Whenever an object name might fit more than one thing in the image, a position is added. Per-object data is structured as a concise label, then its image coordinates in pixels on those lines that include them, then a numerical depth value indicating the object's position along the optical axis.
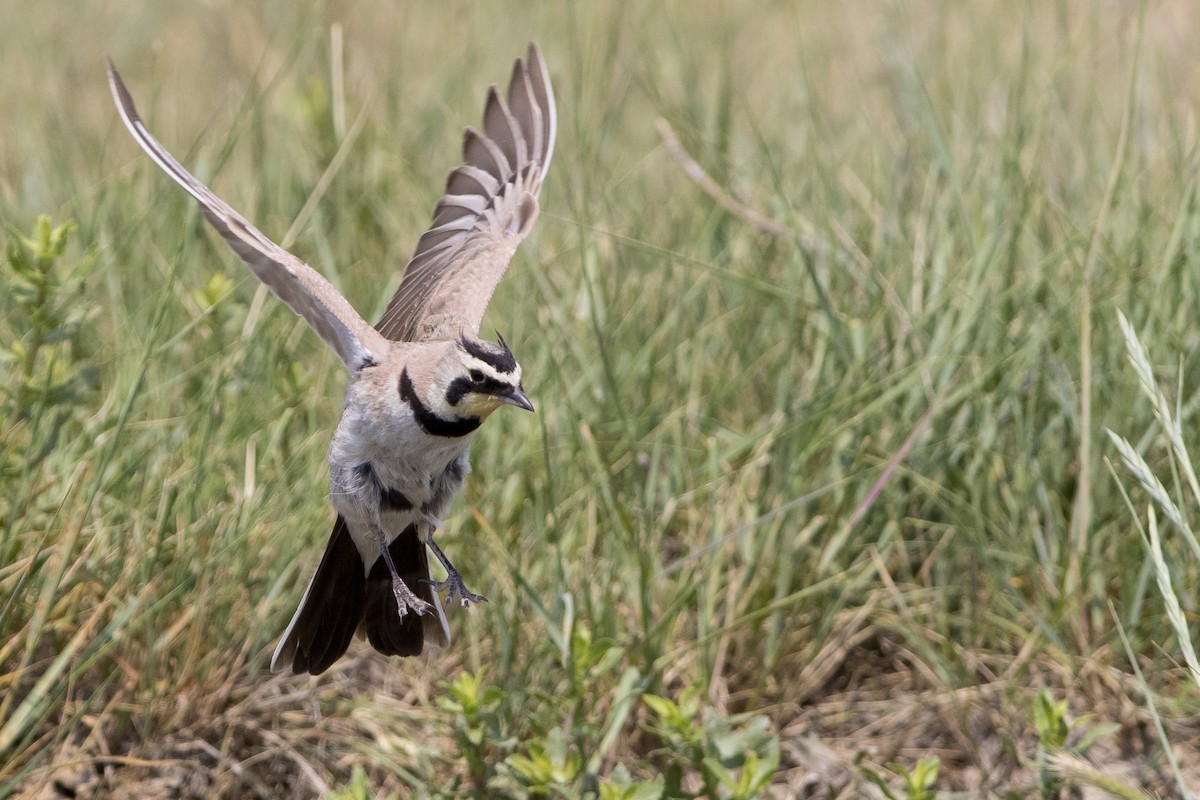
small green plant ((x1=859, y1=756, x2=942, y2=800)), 7.44
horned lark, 7.94
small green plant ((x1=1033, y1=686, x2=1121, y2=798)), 7.59
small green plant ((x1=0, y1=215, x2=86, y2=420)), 8.20
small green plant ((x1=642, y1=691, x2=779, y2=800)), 7.71
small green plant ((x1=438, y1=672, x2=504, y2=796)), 7.77
